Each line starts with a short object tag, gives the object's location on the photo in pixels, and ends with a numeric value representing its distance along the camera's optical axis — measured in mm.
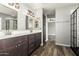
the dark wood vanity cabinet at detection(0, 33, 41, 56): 1075
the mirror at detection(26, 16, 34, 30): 2293
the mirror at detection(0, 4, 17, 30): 1361
